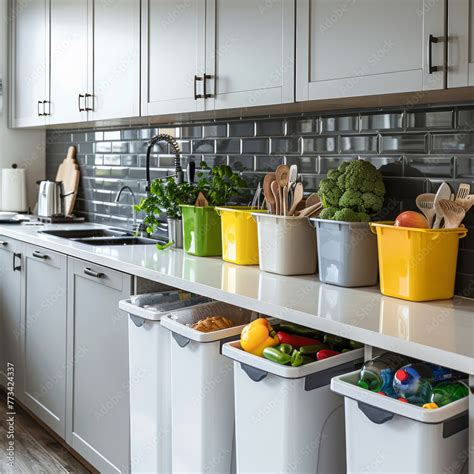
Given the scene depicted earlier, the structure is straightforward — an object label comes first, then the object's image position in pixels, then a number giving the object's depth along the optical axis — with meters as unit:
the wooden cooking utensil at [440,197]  2.24
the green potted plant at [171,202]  3.23
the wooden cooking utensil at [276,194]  2.73
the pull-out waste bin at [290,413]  1.97
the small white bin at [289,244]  2.63
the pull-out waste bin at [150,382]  2.57
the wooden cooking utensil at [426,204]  2.32
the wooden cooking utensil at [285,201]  2.67
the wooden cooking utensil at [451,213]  2.20
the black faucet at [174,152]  3.35
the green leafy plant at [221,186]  3.14
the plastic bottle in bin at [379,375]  1.80
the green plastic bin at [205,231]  3.08
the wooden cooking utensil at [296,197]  2.66
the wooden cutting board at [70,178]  4.75
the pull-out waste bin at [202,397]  2.30
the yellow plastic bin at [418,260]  2.17
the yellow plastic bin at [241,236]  2.85
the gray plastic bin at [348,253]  2.40
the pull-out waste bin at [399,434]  1.63
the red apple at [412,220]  2.21
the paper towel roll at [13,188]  4.99
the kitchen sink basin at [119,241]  3.68
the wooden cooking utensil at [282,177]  2.74
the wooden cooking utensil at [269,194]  2.75
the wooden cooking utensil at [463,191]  2.28
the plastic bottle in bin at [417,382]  1.74
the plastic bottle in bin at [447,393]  1.69
